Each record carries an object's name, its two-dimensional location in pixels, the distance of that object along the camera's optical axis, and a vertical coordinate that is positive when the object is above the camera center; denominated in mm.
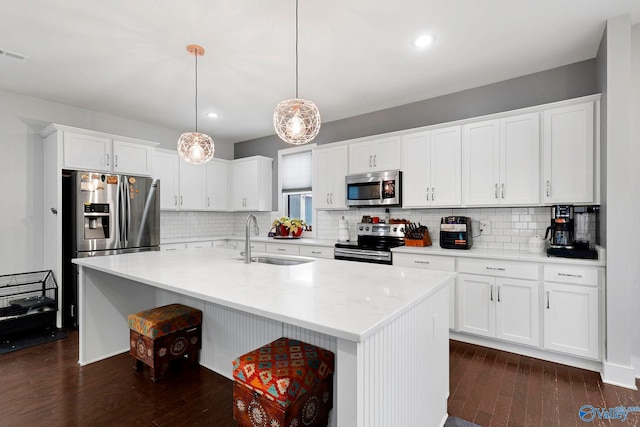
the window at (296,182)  5246 +490
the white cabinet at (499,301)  2844 -846
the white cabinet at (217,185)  5625 +491
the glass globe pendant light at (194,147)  2957 +605
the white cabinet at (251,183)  5559 +506
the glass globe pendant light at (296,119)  2250 +660
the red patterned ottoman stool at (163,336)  2352 -940
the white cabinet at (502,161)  3068 +499
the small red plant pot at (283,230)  5023 -288
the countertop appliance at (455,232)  3371 -227
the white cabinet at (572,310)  2574 -831
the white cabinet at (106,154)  3754 +747
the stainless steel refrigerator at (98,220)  3688 -91
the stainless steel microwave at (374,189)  3939 +292
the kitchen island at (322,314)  1155 -518
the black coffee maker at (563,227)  2830 -148
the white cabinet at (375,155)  3982 +732
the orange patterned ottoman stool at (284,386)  1460 -835
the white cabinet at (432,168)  3525 +497
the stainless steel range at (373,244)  3758 -415
